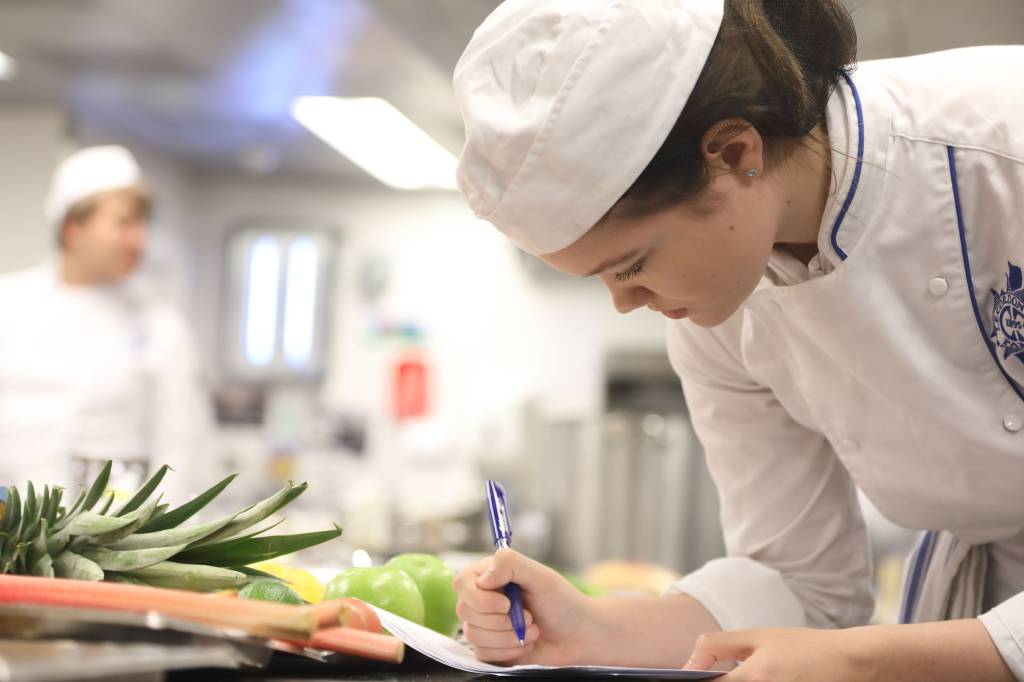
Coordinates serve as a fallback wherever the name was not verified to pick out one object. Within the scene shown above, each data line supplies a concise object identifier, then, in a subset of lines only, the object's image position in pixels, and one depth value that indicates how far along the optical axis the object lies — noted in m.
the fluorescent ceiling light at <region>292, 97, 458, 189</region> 4.72
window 6.66
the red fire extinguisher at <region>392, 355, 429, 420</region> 6.68
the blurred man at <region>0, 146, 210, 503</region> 3.61
